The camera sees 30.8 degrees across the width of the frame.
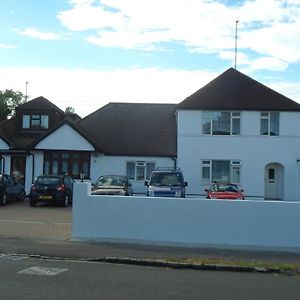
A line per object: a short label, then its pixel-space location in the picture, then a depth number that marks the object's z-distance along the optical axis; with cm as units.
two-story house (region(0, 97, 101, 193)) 3309
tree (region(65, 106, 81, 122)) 5022
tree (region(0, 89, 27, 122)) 7488
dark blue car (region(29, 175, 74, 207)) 2592
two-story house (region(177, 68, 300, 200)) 3238
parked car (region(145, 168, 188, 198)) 2391
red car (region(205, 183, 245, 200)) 2311
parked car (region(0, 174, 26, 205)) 2592
